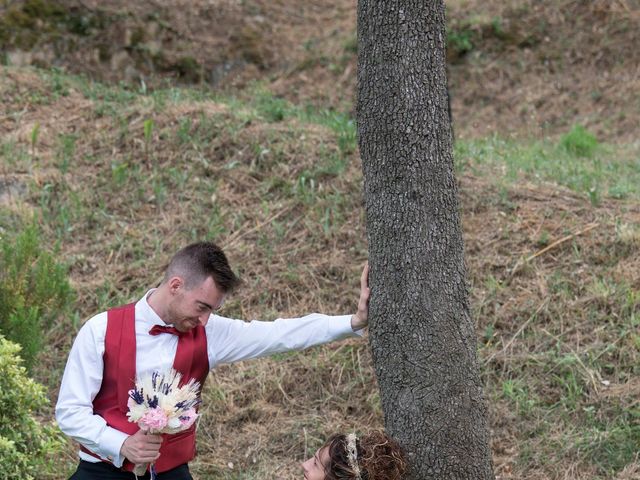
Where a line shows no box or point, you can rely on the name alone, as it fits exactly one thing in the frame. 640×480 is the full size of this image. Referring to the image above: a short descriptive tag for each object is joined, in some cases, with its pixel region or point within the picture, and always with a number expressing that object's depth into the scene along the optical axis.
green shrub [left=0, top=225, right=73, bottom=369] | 10.99
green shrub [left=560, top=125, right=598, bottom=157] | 19.37
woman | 7.52
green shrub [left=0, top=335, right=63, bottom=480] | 8.85
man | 7.51
